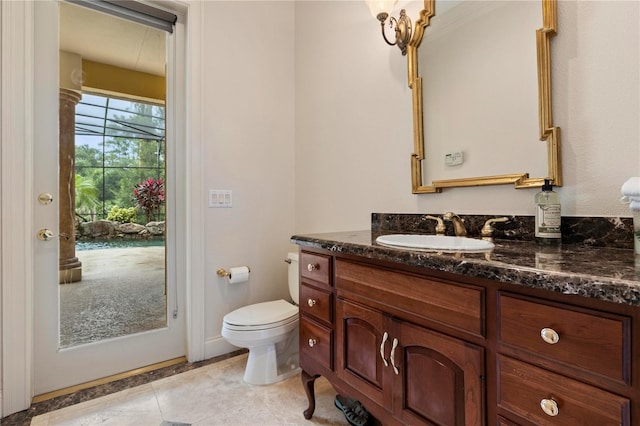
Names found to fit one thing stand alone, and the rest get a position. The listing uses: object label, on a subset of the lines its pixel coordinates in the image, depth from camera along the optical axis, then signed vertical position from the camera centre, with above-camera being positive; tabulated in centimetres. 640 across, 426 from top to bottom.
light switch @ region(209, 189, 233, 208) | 214 +14
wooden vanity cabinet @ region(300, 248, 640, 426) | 60 -35
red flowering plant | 203 +15
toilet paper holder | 215 -39
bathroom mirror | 117 +53
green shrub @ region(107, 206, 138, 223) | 196 +3
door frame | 154 +8
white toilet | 174 -69
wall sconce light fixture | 158 +102
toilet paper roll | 214 -41
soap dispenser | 107 -1
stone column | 176 +18
